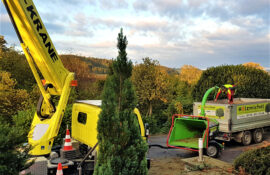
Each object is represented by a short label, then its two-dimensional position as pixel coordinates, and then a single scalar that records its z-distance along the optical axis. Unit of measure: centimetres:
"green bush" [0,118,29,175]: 337
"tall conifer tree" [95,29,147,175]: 369
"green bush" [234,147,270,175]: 557
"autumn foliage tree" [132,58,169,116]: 1788
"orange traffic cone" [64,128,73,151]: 655
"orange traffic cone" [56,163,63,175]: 483
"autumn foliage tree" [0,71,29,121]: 1255
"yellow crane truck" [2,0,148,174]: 617
